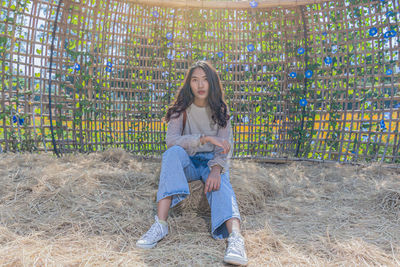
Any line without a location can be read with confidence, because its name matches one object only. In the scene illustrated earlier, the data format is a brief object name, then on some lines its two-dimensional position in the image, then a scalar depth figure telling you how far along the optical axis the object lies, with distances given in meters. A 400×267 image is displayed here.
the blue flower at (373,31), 2.96
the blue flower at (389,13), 2.84
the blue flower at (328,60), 3.21
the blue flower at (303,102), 3.33
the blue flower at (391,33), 2.87
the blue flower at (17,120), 3.05
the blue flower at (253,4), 3.25
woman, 1.57
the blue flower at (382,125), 2.99
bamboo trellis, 3.01
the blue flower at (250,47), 3.42
